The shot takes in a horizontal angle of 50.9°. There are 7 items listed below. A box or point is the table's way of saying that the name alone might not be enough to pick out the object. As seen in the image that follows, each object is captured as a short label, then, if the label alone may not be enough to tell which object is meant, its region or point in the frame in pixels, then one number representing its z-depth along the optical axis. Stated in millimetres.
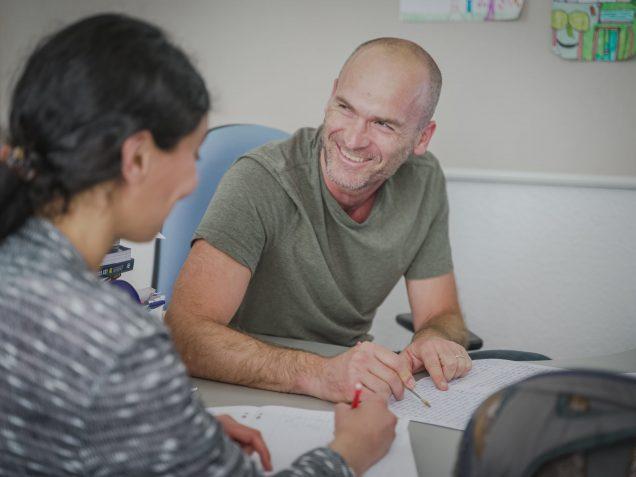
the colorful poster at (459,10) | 2006
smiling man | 1268
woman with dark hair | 596
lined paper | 1008
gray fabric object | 561
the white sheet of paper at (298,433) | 860
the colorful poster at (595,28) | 1947
